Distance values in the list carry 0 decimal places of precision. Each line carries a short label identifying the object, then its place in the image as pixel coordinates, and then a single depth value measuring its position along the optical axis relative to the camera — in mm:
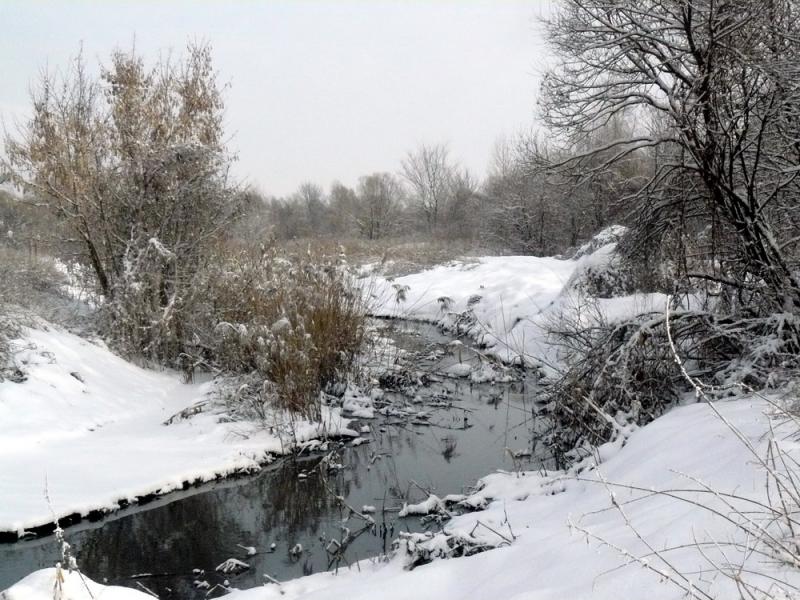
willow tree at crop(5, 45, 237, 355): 9844
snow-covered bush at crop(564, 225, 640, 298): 10930
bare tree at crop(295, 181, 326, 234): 57916
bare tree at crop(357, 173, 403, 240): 45228
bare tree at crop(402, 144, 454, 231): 48706
